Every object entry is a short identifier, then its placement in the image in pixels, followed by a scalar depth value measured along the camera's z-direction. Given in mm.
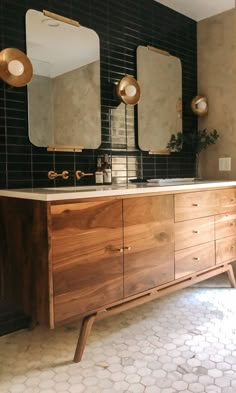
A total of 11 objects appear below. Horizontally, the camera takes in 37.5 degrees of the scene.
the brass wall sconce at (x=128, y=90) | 2252
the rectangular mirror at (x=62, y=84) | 1903
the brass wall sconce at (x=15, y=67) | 1719
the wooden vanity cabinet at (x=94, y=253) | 1438
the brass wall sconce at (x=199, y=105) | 2822
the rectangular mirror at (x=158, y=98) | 2494
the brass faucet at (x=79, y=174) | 2102
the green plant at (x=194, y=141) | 2732
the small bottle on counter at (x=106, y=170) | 2201
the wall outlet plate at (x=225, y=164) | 2769
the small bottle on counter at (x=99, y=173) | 2180
